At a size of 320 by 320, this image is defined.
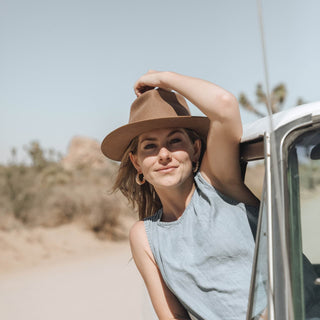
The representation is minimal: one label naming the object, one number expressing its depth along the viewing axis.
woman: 1.92
